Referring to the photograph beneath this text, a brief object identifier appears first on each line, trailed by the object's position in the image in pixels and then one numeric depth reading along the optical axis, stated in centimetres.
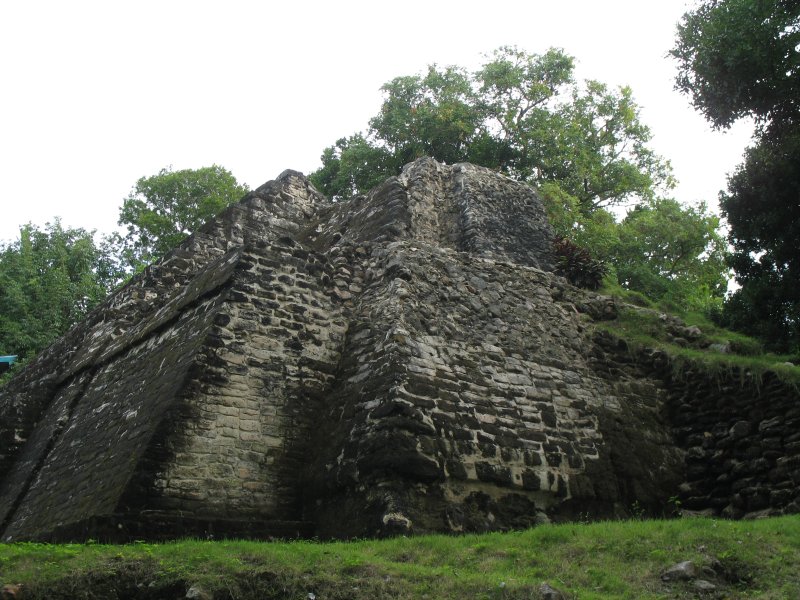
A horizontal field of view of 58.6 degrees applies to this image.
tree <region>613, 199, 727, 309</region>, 2022
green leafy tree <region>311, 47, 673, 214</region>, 2064
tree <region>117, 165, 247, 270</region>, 2573
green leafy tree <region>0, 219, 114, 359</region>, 2189
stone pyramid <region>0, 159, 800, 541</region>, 713
